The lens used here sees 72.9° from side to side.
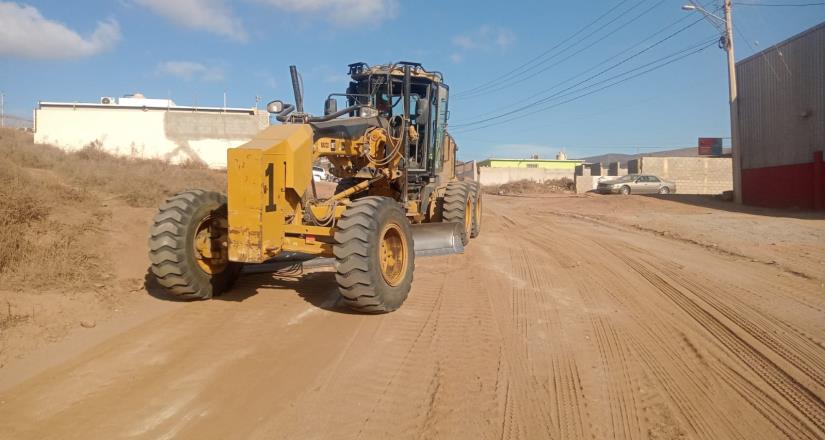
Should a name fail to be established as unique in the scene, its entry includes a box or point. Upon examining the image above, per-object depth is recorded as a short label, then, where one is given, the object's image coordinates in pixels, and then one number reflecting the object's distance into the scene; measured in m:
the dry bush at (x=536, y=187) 42.28
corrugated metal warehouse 21.55
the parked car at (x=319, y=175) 33.62
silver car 36.06
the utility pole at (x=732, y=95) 23.95
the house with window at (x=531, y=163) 75.25
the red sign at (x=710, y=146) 72.00
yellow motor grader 5.57
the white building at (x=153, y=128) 30.36
